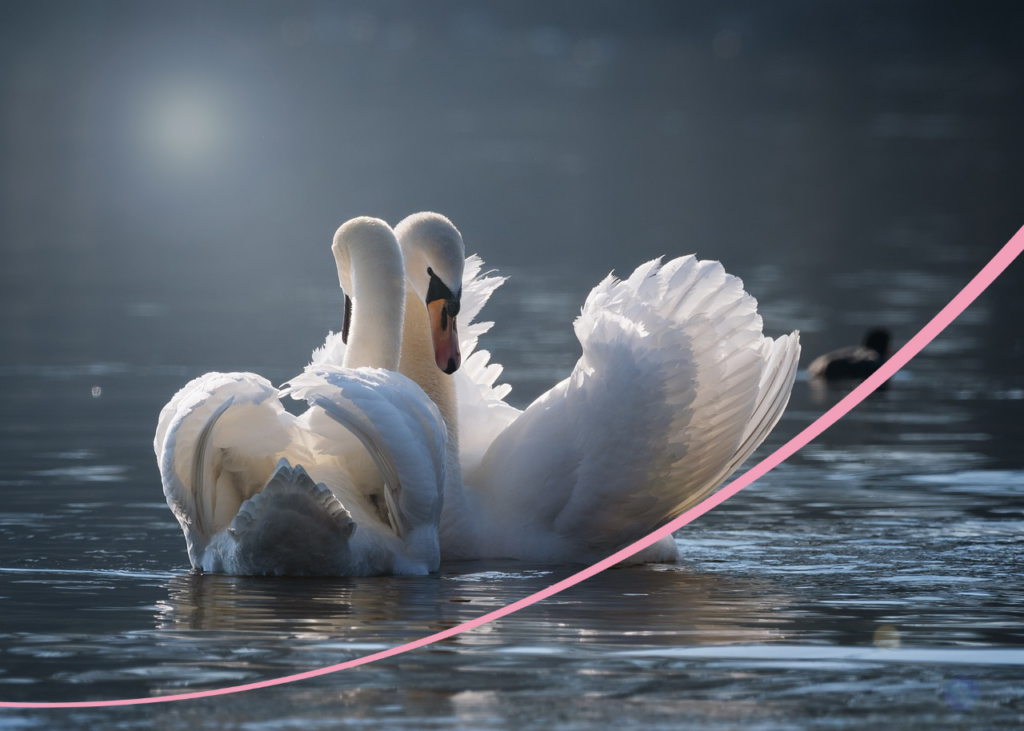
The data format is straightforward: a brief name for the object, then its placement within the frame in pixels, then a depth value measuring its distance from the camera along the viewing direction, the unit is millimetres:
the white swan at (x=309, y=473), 17797
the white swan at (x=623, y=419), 19406
